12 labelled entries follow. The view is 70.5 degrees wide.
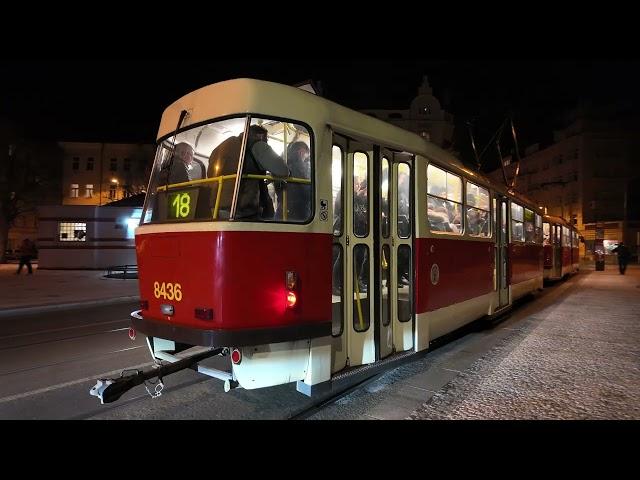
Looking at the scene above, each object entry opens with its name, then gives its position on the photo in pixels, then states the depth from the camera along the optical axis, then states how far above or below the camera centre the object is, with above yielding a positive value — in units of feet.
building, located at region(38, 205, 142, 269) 90.89 +4.15
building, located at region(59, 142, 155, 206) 167.94 +31.35
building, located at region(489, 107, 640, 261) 146.82 +26.54
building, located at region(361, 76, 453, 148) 212.23 +64.79
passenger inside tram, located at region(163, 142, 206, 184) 14.99 +2.98
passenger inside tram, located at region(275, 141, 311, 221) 13.75 +2.01
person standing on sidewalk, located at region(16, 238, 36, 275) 72.87 -0.07
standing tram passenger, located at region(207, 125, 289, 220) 13.12 +2.52
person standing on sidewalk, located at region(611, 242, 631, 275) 86.02 -0.81
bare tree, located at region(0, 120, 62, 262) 103.35 +18.77
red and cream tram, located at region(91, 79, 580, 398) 12.87 +0.43
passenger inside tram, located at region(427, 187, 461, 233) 20.33 +1.88
